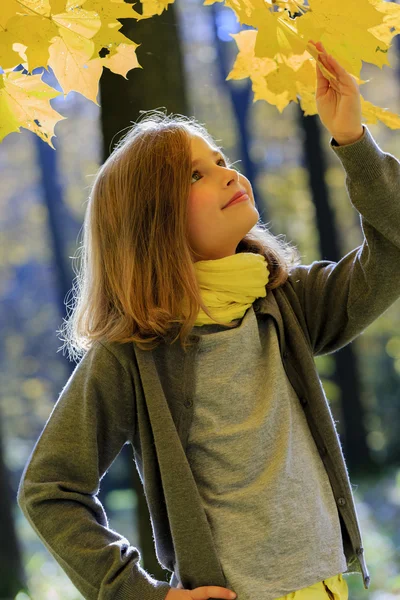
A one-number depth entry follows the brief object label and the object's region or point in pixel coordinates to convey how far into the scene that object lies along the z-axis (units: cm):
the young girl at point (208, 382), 267
